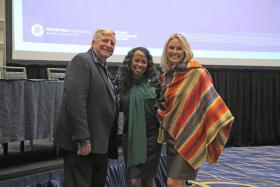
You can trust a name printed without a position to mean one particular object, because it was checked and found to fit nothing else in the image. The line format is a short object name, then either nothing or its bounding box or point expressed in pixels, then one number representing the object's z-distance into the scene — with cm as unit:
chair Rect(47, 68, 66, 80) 418
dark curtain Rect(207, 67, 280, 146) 613
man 171
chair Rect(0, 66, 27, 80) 373
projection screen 440
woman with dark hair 211
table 251
